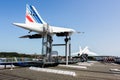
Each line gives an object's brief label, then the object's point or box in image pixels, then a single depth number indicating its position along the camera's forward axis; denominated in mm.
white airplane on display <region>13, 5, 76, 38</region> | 19771
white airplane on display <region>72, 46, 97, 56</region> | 52163
